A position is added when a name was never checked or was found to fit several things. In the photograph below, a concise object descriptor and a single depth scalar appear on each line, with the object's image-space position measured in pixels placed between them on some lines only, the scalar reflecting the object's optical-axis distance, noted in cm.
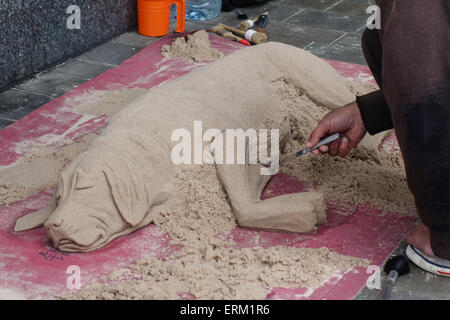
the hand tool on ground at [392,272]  307
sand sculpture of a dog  325
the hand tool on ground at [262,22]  672
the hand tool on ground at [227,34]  619
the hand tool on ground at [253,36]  619
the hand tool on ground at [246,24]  651
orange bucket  645
